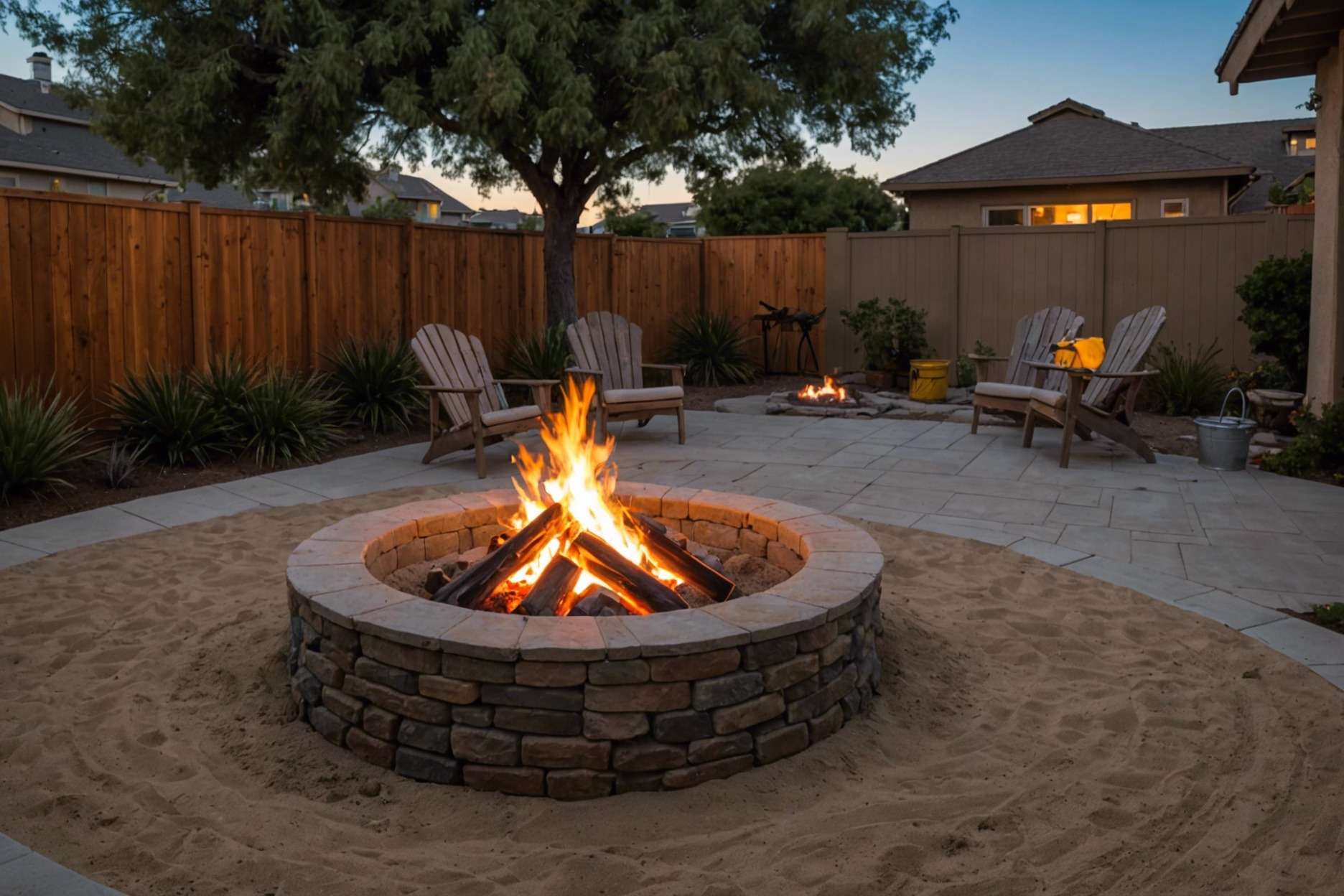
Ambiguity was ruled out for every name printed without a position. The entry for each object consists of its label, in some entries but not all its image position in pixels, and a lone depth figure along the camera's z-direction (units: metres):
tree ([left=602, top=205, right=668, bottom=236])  25.62
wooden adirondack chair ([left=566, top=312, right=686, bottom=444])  7.07
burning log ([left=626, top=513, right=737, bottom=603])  3.08
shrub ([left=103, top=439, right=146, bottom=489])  5.52
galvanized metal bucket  6.04
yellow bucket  9.35
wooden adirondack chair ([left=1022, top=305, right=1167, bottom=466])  6.36
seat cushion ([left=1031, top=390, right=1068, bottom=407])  6.46
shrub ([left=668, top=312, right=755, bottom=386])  11.04
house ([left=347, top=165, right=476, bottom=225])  38.84
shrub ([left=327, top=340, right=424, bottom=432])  7.50
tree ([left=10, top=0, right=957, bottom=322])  7.32
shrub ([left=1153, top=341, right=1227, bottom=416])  8.47
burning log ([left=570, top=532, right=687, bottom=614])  2.87
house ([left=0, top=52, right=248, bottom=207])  19.16
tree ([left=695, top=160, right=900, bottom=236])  22.73
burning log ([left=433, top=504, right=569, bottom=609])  2.89
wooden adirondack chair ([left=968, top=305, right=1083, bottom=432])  7.23
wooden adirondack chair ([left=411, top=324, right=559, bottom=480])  6.13
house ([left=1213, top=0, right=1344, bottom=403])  6.16
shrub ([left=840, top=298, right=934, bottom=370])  10.22
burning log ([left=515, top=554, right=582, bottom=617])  2.83
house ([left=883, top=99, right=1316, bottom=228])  13.65
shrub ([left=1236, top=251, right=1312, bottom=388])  7.25
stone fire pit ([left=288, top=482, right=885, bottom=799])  2.33
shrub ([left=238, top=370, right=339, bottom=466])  6.34
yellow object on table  6.62
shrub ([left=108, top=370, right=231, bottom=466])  6.06
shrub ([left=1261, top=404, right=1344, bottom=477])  5.83
